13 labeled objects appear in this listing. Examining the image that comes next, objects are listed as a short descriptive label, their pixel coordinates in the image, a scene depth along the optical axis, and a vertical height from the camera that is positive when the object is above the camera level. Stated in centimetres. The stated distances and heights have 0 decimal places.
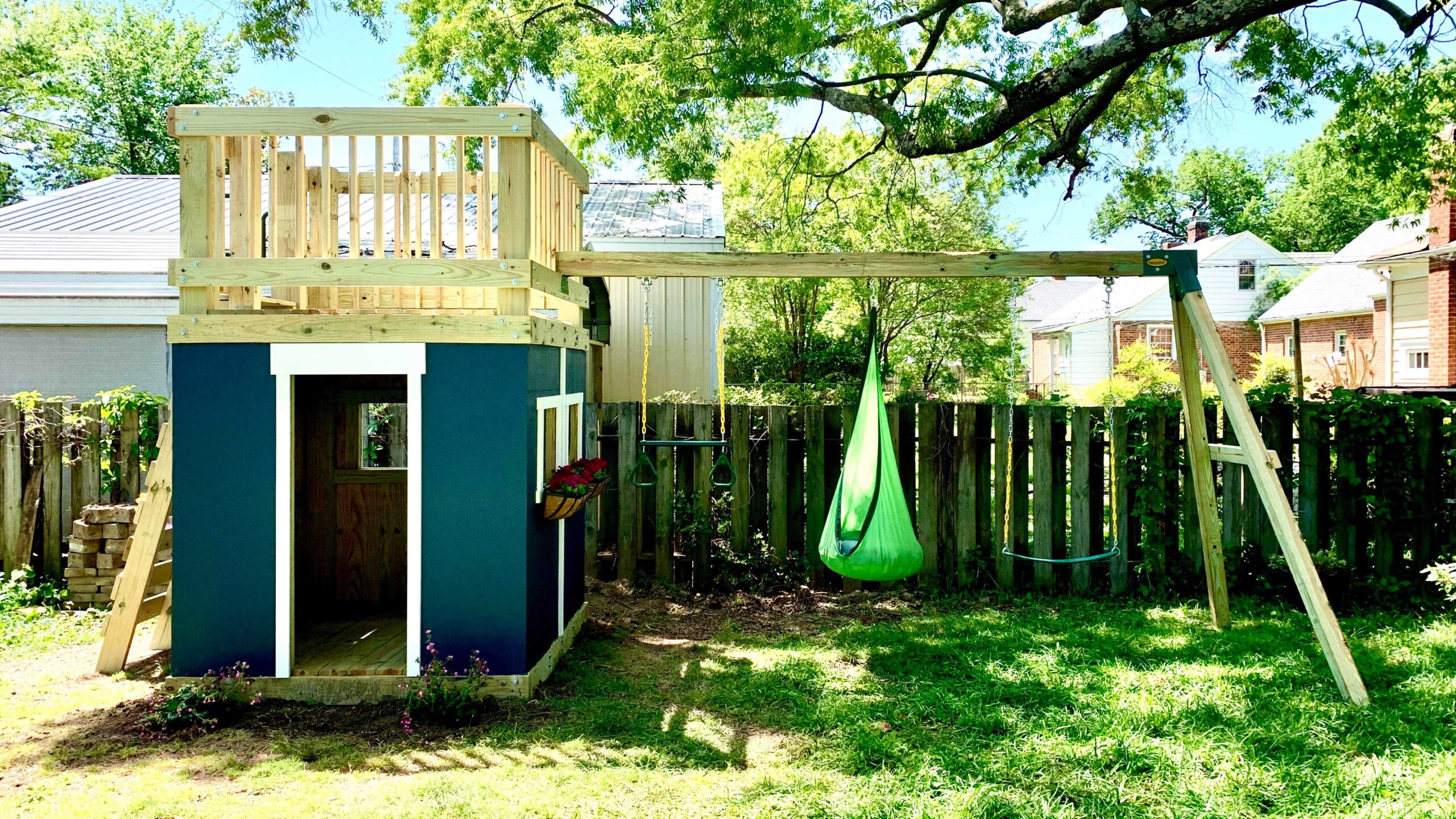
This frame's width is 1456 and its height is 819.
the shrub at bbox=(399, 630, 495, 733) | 413 -125
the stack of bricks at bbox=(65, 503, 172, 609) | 621 -89
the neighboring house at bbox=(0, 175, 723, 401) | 772 +107
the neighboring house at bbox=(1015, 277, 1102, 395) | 3247 +430
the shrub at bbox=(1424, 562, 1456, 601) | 499 -90
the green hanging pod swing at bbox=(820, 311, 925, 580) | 535 -58
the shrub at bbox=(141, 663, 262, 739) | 402 -126
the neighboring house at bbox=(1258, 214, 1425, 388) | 1638 +206
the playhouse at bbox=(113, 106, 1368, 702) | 430 +1
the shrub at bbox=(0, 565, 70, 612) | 612 -114
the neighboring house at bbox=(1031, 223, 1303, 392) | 2572 +306
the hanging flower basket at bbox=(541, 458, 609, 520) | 465 -38
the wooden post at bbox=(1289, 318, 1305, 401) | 1112 +64
